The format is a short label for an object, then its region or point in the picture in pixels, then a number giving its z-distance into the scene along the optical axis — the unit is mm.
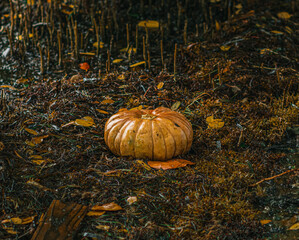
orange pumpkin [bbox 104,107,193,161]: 3053
